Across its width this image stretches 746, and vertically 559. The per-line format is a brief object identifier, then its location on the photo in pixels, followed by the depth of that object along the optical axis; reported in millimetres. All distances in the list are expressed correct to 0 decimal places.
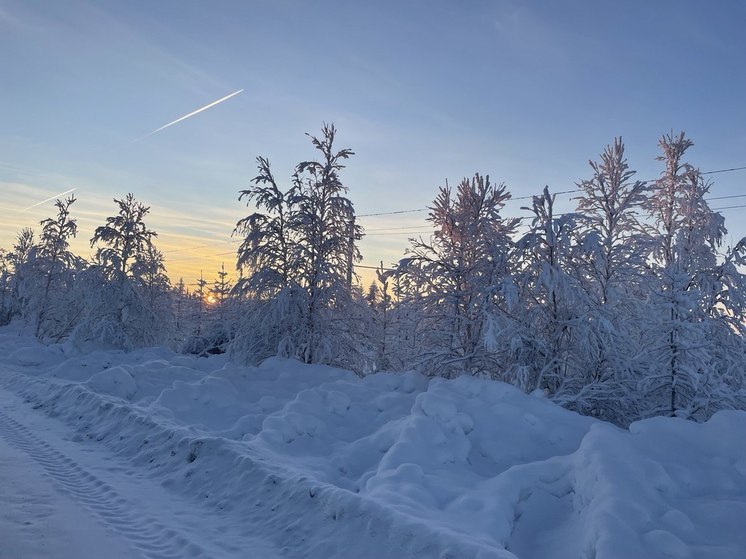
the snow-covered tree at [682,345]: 8898
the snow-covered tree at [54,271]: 26312
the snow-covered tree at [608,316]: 9555
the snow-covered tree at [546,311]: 9508
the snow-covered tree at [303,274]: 13883
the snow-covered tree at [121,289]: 19938
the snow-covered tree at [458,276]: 10906
